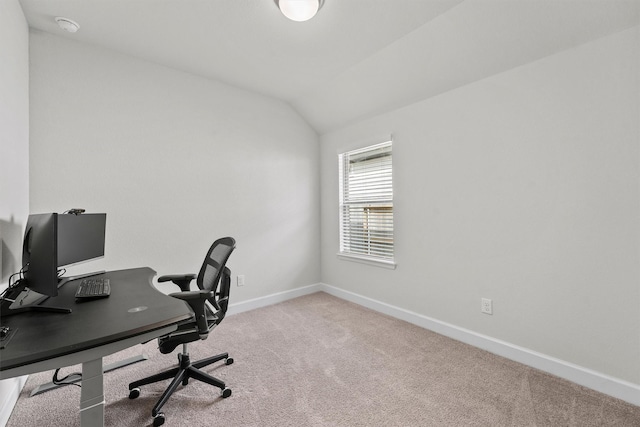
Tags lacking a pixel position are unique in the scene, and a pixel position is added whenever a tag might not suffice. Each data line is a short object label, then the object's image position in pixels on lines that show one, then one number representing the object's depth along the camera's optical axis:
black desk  0.97
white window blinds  3.32
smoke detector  2.17
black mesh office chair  1.70
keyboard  1.59
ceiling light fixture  1.89
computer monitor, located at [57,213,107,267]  1.83
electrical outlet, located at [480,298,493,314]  2.42
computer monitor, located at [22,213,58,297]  1.26
